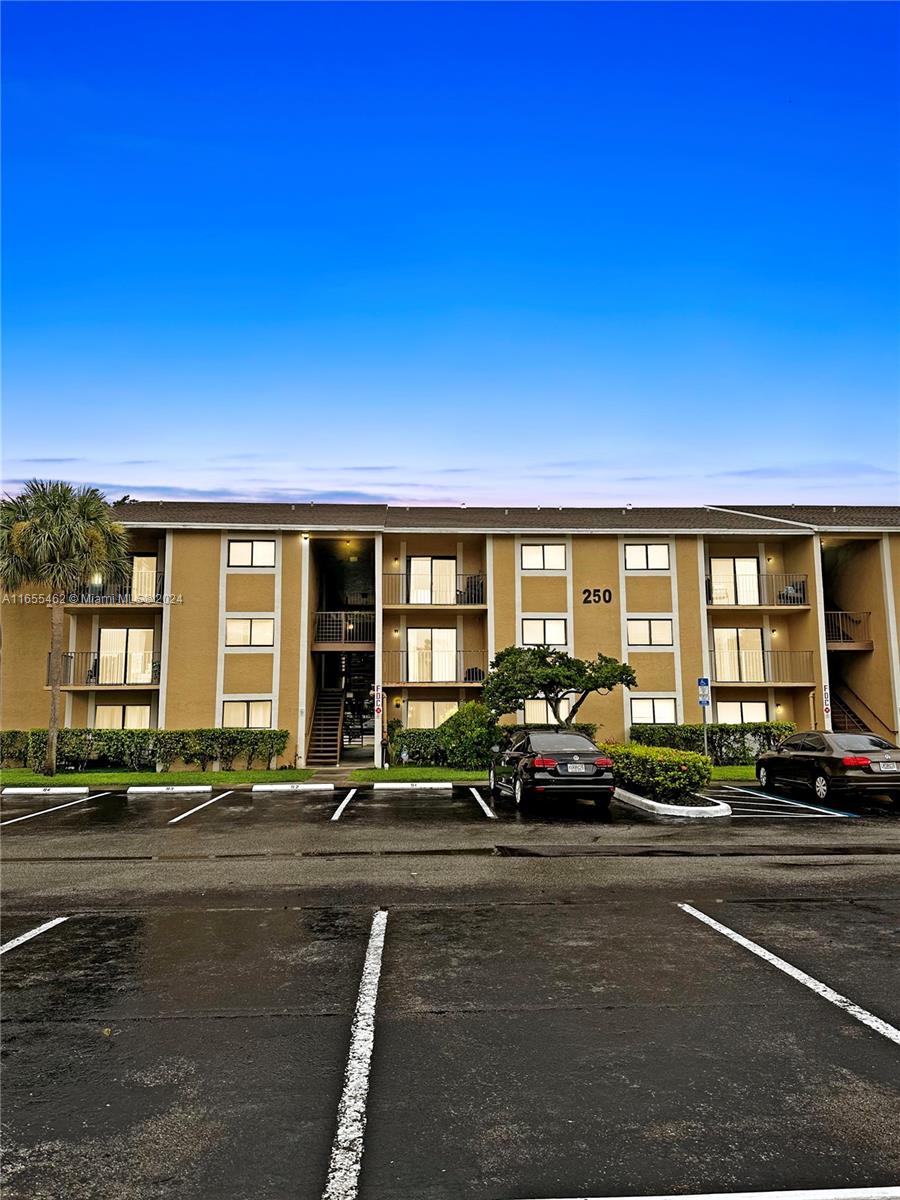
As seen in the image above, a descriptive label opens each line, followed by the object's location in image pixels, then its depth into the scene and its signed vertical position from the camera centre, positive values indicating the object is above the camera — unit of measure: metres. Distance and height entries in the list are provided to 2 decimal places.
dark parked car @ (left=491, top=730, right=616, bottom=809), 13.72 -1.49
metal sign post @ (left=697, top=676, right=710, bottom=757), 21.61 -0.07
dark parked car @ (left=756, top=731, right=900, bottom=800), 14.66 -1.56
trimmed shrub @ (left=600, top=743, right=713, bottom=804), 14.71 -1.69
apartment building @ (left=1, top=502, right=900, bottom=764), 25.77 +2.63
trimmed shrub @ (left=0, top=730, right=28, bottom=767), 24.94 -1.77
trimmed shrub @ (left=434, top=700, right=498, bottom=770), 22.66 -1.48
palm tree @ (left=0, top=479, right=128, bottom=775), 21.83 +4.38
